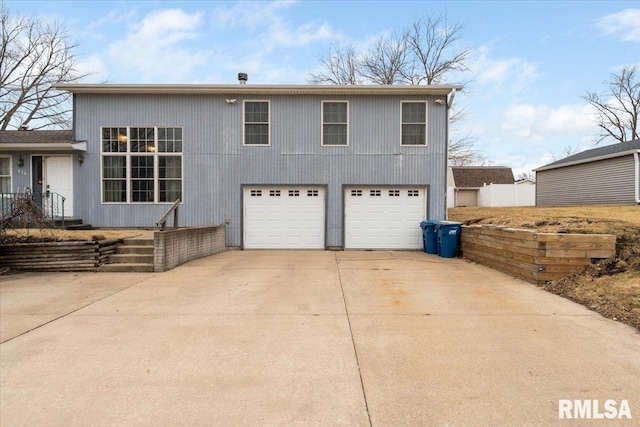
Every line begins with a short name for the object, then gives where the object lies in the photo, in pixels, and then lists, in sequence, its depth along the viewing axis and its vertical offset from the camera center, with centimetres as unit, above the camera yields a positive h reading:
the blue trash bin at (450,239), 1016 -92
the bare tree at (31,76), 2105 +797
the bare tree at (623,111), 3191 +887
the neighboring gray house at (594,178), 1602 +153
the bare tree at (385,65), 2517 +1012
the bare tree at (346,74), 2525 +951
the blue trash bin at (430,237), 1085 -92
